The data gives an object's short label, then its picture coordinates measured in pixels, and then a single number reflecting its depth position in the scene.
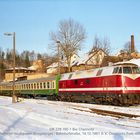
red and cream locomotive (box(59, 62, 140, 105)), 22.27
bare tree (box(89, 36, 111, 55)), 76.25
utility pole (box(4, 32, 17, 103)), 29.70
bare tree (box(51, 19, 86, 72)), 71.00
